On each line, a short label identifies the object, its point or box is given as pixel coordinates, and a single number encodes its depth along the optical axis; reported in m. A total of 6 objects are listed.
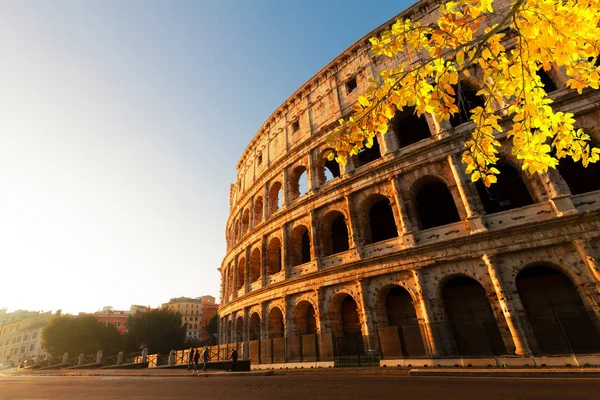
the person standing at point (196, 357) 14.46
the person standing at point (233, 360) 13.31
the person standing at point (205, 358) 14.33
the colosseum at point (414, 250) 9.18
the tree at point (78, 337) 36.62
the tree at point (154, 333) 37.84
